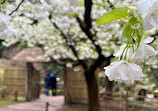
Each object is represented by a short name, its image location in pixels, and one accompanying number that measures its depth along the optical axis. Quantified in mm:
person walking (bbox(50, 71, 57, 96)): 10125
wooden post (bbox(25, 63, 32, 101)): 8922
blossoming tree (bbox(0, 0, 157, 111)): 511
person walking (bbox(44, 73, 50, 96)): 10133
